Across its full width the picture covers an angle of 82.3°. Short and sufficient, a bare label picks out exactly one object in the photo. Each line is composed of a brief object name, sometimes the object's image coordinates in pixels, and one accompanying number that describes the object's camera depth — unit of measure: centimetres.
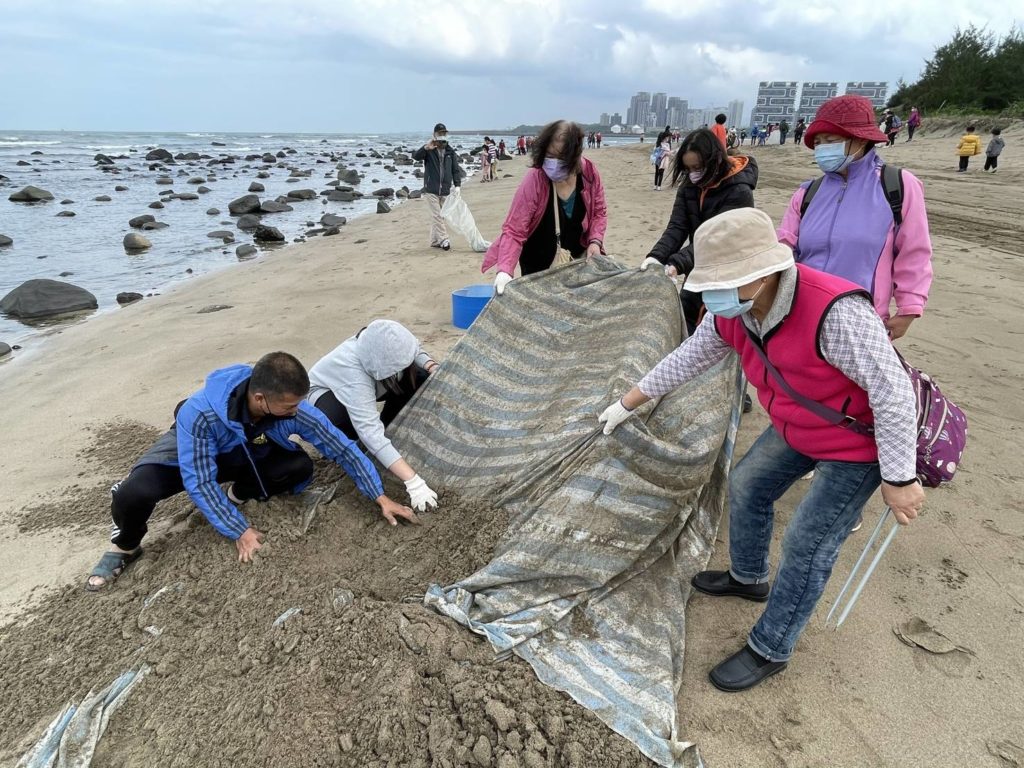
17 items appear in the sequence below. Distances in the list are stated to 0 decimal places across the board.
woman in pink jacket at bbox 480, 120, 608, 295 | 305
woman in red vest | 142
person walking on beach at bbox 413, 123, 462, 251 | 760
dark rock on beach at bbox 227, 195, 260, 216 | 1532
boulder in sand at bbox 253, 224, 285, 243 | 1175
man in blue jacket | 227
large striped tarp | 196
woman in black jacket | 295
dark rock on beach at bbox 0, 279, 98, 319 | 714
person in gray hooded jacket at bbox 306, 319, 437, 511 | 264
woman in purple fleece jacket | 213
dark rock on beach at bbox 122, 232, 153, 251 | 1103
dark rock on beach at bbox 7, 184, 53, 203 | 1692
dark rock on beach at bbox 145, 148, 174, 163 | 3488
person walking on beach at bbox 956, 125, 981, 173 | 1272
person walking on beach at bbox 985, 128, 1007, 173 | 1227
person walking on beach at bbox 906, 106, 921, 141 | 2027
